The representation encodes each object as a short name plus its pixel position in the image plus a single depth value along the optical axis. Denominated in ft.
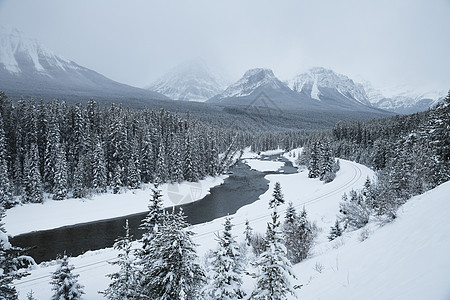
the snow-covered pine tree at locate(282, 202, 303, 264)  49.58
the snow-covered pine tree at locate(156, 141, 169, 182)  166.03
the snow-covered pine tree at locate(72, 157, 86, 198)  133.60
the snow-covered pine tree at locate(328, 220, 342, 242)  62.64
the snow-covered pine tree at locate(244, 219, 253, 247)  75.30
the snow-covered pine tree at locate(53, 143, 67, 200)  128.88
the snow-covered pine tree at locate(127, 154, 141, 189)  154.81
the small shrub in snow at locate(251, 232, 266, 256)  65.26
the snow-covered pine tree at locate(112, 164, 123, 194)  146.61
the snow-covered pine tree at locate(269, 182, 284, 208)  119.65
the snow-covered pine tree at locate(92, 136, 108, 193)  143.13
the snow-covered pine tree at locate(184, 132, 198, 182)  185.37
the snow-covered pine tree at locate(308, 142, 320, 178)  205.87
